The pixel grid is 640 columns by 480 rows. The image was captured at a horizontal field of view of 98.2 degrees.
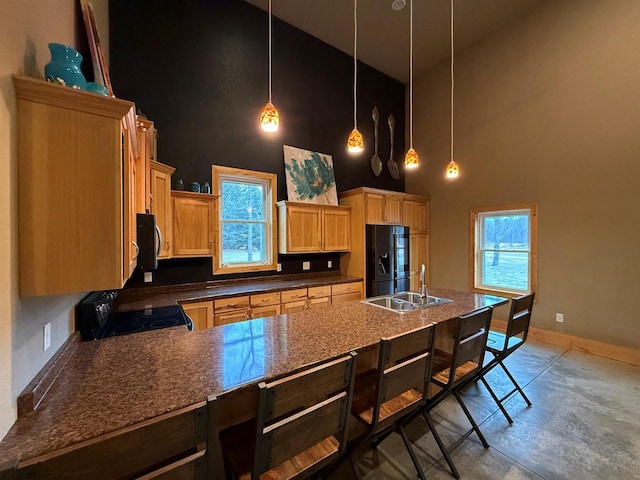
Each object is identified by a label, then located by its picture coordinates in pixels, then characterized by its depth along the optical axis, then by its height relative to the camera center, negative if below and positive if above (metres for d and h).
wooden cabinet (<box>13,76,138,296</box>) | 1.07 +0.21
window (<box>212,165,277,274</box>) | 3.72 +0.27
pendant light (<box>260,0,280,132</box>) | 2.23 +0.98
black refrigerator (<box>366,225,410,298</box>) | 4.38 -0.34
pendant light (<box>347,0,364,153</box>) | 2.54 +0.89
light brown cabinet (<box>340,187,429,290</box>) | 4.45 +0.35
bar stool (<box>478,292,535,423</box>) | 2.16 -0.75
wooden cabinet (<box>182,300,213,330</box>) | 2.97 -0.80
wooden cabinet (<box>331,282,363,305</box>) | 4.07 -0.81
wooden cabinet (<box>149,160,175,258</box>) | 2.70 +0.40
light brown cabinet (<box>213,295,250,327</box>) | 3.12 -0.81
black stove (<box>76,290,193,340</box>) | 1.78 -0.62
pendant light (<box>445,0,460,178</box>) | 3.13 +0.77
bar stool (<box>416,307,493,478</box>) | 1.72 -0.93
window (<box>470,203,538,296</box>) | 4.15 -0.18
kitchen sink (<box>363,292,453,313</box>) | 2.56 -0.60
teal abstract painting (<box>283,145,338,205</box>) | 4.25 +1.00
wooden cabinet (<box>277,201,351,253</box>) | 3.98 +0.17
